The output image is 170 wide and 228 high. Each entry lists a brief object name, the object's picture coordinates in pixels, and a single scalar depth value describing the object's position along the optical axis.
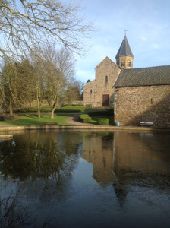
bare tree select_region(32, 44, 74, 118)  22.63
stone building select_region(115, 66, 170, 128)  19.22
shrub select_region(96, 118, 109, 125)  19.81
